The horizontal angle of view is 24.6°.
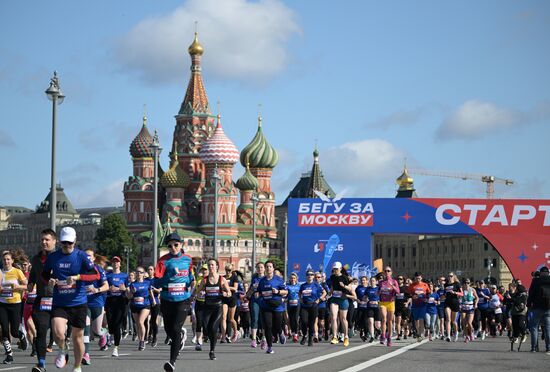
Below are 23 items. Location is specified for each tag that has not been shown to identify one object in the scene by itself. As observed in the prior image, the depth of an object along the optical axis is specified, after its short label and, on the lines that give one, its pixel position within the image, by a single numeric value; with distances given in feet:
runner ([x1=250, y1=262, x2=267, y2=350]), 79.56
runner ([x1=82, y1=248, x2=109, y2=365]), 67.81
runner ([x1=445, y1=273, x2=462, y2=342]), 97.72
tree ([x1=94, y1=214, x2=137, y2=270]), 447.42
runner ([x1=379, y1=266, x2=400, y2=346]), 87.11
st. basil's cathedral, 504.43
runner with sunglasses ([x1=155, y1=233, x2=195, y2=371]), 54.34
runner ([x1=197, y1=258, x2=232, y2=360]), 69.56
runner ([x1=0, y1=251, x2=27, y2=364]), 65.16
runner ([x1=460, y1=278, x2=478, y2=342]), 103.14
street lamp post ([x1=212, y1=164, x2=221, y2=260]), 167.61
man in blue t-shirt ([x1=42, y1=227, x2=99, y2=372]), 48.42
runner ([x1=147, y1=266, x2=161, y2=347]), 83.30
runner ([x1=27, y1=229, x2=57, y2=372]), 52.38
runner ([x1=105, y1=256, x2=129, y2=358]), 76.43
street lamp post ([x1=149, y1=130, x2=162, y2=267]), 130.98
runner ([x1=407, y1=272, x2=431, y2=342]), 96.37
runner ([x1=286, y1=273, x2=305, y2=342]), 91.69
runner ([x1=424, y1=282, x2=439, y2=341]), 97.91
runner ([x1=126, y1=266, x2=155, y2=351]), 77.82
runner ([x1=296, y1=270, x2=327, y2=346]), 86.38
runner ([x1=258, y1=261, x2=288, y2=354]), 74.40
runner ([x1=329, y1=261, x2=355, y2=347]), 86.74
